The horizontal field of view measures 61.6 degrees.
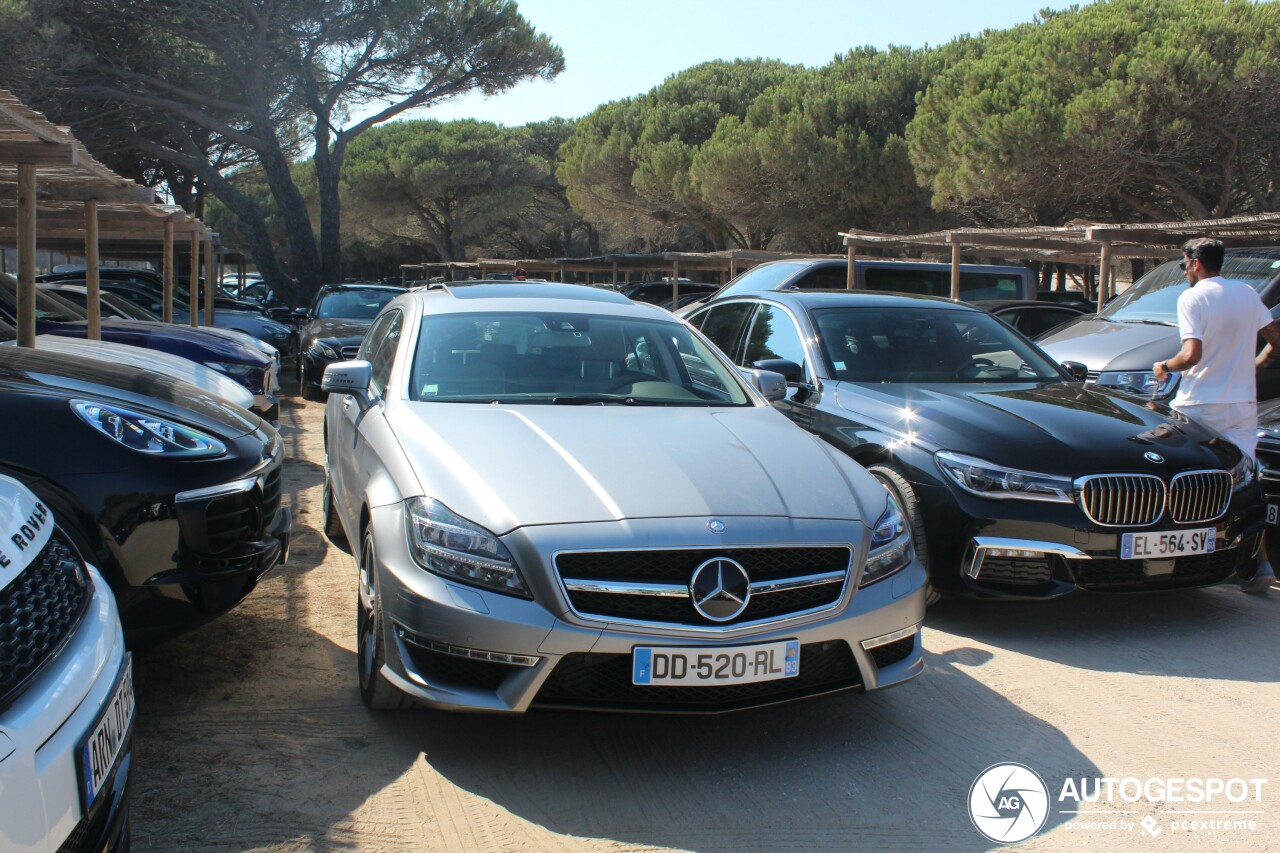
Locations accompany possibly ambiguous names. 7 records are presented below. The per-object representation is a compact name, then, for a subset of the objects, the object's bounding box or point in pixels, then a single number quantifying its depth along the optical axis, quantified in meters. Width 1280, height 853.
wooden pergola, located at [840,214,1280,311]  10.70
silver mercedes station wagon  3.08
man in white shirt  5.64
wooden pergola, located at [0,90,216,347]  6.64
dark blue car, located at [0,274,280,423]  9.06
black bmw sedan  4.60
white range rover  1.87
